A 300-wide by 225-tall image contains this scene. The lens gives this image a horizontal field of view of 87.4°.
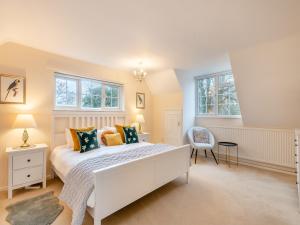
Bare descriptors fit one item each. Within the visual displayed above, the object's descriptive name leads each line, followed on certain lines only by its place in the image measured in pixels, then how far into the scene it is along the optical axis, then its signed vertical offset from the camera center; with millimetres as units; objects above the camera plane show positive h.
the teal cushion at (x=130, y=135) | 3373 -459
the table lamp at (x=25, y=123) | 2445 -139
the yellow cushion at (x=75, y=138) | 2727 -429
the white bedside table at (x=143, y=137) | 4127 -603
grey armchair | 3982 -670
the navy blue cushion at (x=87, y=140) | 2678 -460
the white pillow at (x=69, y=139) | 2843 -457
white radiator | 3332 -683
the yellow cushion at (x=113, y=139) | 3160 -512
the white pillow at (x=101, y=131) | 3225 -360
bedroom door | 4539 -397
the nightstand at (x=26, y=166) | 2309 -810
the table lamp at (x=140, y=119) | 4398 -136
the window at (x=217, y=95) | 4234 +546
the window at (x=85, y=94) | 3332 +492
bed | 1639 -752
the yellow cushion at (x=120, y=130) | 3479 -361
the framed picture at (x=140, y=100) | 4702 +427
